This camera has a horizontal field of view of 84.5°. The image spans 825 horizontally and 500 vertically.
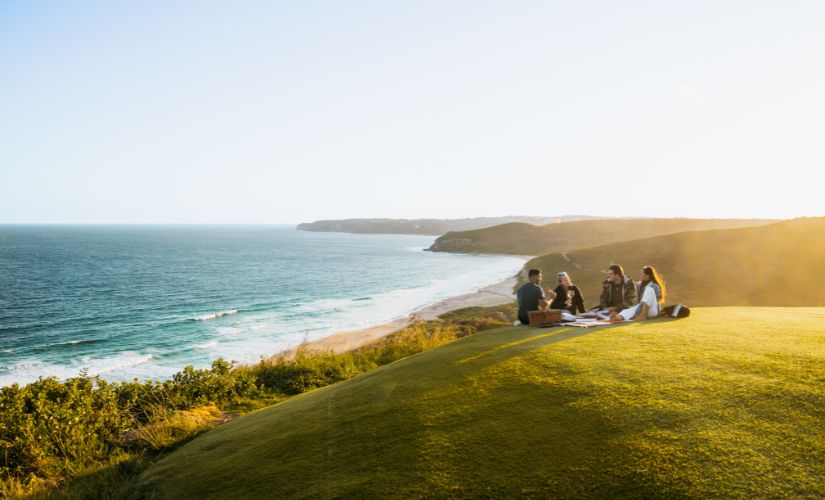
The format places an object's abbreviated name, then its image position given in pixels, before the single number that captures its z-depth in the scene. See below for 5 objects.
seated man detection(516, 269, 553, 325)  13.22
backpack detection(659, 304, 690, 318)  10.79
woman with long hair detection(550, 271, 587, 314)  13.85
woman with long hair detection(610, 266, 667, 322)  11.20
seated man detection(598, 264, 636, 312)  13.40
